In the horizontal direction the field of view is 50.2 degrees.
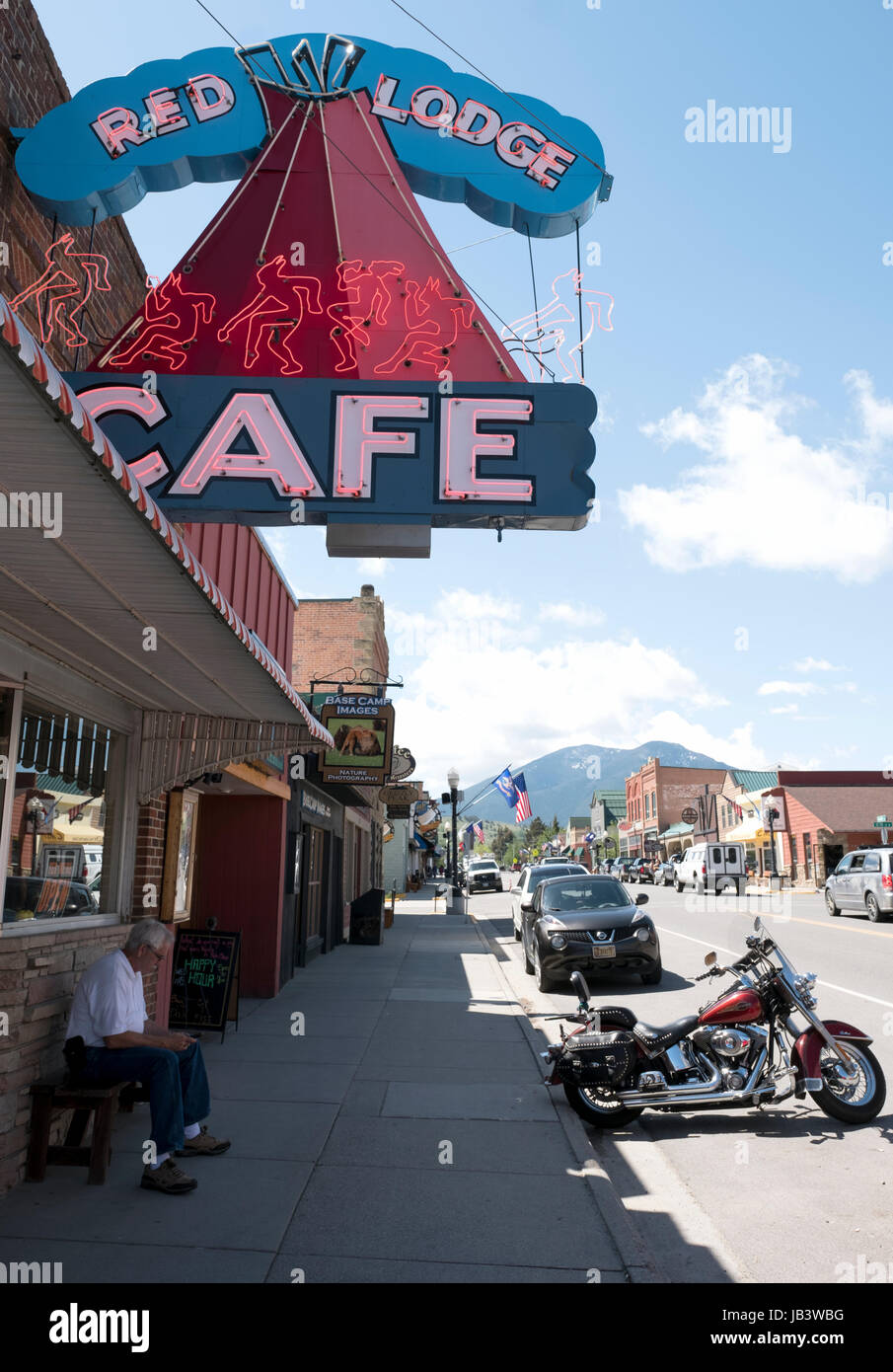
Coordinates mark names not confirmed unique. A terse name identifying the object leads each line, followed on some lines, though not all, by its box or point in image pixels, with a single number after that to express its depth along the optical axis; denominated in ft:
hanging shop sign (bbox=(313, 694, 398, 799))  50.31
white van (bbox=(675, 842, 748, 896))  123.34
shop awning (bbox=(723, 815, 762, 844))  169.58
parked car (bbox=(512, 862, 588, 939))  55.16
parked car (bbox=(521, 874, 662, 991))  40.73
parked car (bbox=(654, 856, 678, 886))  149.98
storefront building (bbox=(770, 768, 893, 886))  143.33
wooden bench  16.93
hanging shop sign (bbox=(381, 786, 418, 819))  93.61
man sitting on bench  16.85
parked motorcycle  20.72
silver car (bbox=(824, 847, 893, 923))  76.02
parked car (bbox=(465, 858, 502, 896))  159.02
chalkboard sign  30.73
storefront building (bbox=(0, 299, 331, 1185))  10.39
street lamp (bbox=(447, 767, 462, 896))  110.04
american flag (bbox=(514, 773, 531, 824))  133.49
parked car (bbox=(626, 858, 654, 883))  167.84
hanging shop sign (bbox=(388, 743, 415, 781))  83.21
